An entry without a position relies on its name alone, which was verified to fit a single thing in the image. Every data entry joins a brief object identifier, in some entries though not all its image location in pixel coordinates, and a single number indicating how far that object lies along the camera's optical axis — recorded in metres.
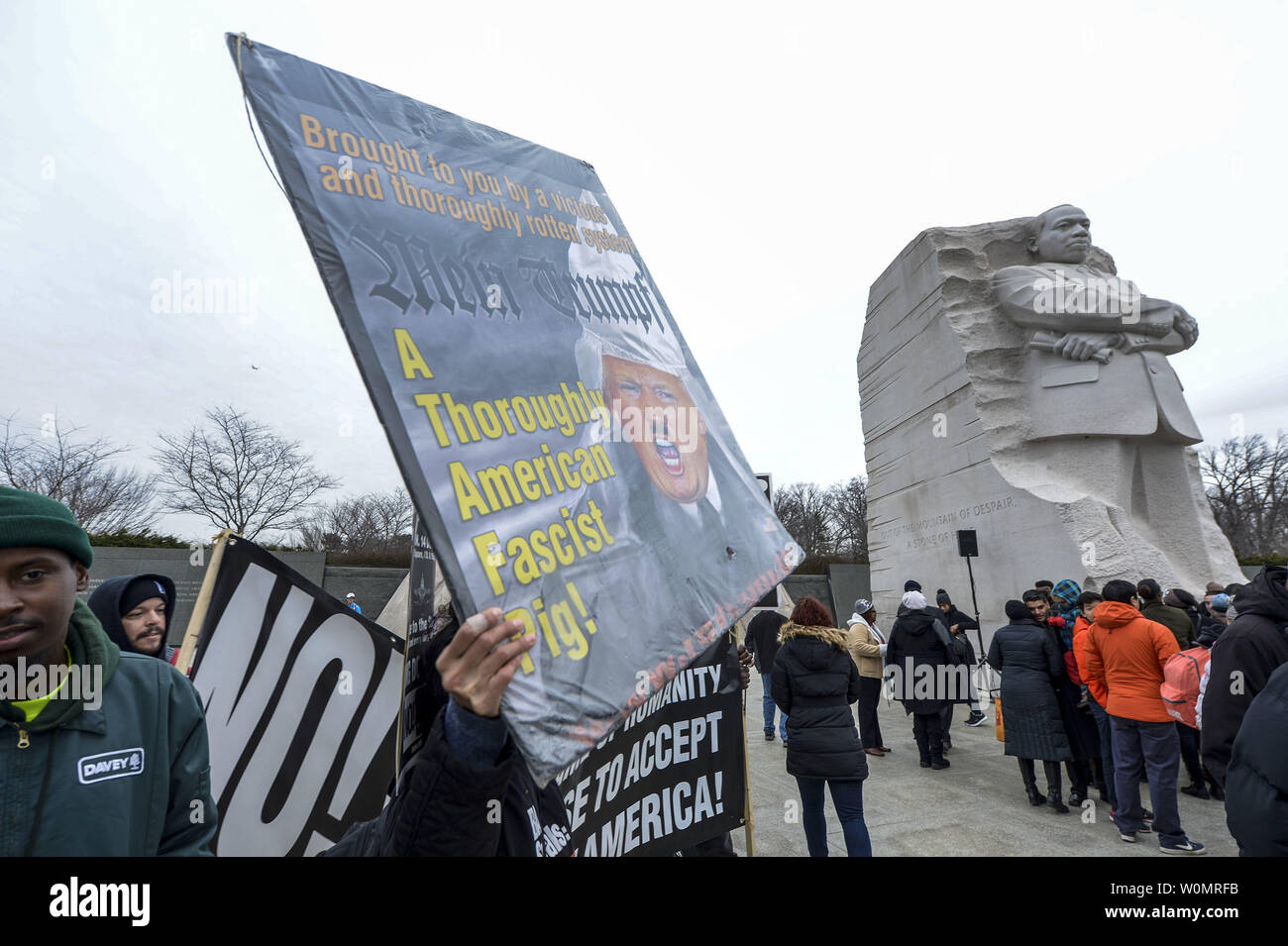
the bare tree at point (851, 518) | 44.44
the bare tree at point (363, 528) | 37.84
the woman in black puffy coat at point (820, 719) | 4.12
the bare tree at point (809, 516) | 44.62
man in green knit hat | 1.11
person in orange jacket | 4.75
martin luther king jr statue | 10.95
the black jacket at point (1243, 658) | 3.23
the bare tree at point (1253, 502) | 33.97
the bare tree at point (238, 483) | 25.34
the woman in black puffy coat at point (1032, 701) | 5.63
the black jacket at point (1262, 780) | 1.77
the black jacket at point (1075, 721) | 5.89
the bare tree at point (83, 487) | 21.55
